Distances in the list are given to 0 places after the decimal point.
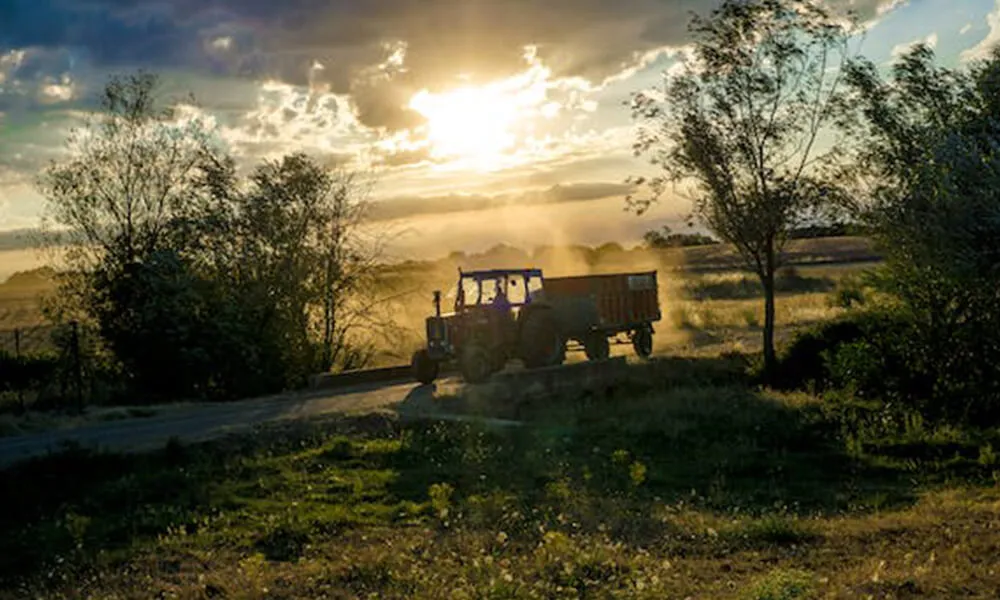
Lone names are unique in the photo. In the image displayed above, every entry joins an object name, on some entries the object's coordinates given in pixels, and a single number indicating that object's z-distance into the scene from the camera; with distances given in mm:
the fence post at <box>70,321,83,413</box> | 23458
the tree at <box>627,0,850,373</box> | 28688
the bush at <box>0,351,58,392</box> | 26328
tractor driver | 26922
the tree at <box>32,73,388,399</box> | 26969
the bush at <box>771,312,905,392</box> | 23828
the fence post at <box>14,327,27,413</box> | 25350
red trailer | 29516
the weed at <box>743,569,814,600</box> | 8766
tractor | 26422
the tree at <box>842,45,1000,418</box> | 13953
